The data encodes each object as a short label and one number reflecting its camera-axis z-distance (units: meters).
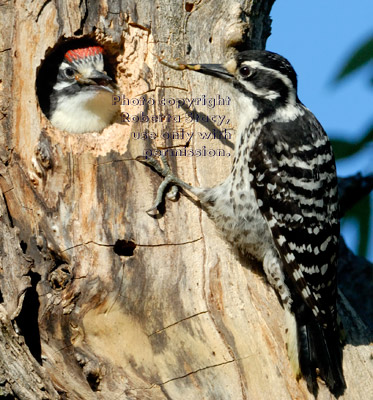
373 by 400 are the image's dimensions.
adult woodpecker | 8.09
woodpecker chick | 8.91
